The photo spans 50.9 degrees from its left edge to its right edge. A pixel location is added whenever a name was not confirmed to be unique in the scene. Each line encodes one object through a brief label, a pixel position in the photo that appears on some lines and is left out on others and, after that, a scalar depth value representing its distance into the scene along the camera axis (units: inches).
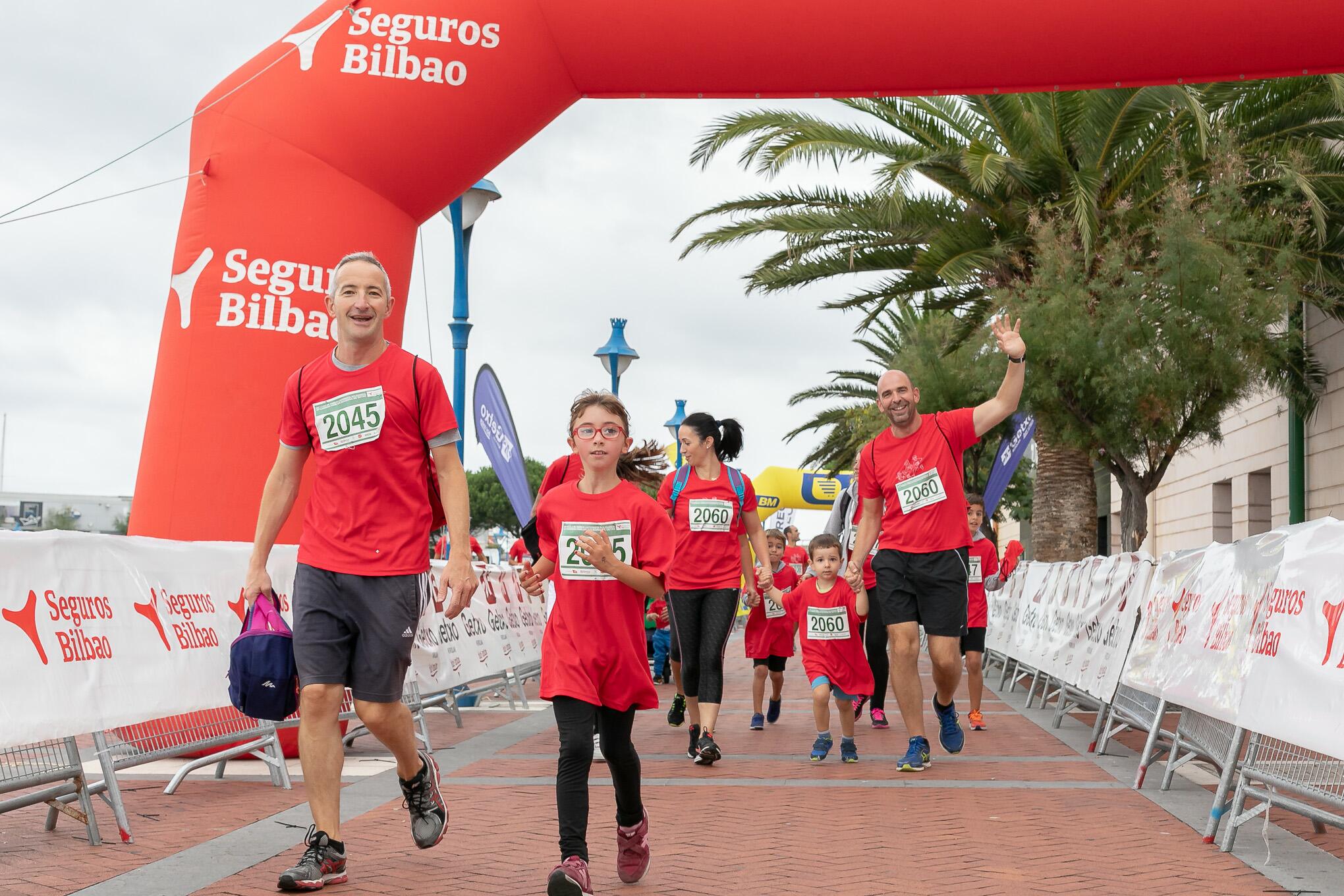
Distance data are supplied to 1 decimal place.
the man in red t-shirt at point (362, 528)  189.2
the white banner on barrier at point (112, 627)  207.5
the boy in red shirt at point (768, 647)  404.2
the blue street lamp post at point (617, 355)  873.5
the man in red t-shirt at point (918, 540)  297.7
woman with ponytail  319.3
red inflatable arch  314.2
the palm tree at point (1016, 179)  664.4
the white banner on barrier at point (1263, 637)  196.1
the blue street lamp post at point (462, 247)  535.8
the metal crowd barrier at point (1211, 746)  223.0
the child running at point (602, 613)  179.9
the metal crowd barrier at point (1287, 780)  199.8
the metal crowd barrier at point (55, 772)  213.8
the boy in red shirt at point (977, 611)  393.7
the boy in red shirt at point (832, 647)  327.6
